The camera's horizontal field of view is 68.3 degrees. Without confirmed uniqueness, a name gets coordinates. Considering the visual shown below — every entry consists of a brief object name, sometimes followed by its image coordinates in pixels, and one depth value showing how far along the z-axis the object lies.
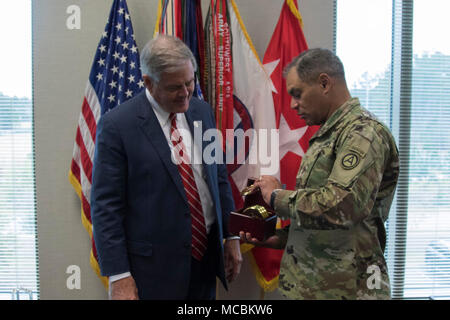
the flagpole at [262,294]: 2.22
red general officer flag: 2.16
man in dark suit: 1.32
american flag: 2.03
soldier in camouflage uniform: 1.07
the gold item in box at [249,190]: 1.31
